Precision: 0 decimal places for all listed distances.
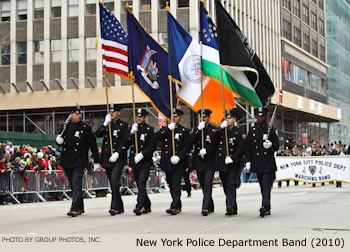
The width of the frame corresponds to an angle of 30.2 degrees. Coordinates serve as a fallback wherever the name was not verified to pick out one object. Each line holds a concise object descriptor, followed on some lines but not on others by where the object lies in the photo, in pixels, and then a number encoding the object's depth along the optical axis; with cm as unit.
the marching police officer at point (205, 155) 1234
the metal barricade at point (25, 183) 1888
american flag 1463
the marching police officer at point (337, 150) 2807
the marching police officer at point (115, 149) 1264
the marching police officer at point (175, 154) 1259
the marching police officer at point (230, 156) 1217
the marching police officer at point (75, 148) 1262
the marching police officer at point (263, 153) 1201
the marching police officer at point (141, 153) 1259
